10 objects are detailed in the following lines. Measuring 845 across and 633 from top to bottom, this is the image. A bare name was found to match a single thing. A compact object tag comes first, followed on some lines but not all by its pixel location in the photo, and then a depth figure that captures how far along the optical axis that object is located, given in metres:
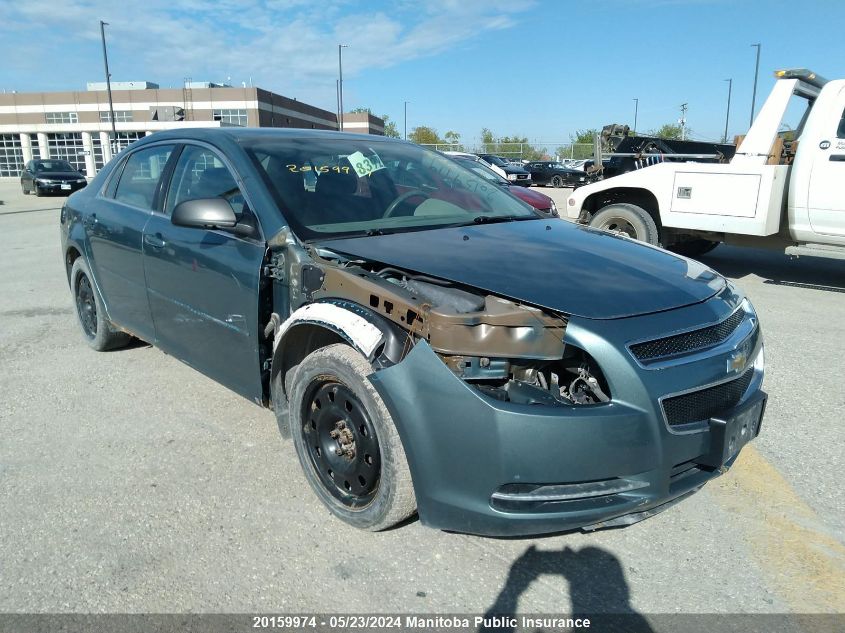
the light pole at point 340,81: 35.75
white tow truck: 6.92
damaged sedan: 2.14
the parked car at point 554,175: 29.94
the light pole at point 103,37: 33.47
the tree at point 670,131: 48.92
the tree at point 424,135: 60.32
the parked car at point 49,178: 23.08
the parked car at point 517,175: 24.71
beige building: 54.50
